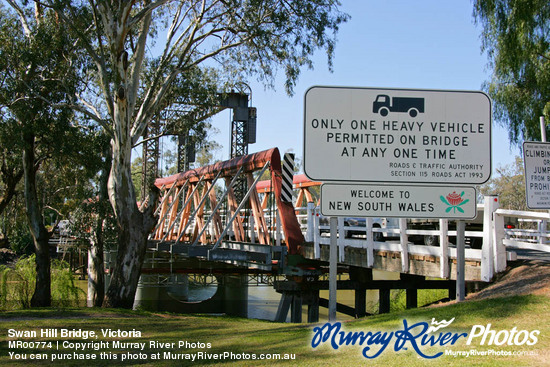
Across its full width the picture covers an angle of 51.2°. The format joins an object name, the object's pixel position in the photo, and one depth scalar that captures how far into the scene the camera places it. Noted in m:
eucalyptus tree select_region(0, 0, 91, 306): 19.03
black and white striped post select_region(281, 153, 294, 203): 16.36
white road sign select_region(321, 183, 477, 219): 6.72
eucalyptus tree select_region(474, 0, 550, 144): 17.72
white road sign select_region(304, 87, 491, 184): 6.76
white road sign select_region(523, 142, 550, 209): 8.64
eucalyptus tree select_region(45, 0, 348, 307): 17.67
